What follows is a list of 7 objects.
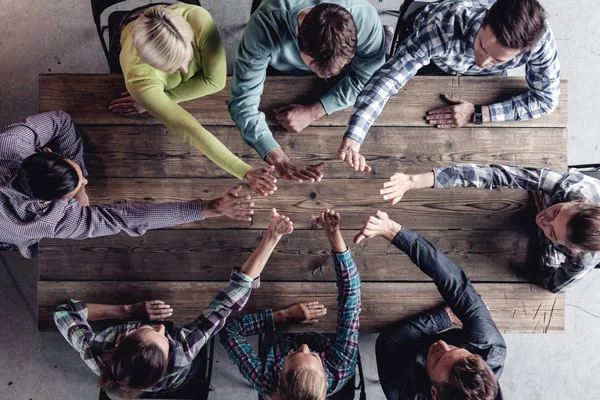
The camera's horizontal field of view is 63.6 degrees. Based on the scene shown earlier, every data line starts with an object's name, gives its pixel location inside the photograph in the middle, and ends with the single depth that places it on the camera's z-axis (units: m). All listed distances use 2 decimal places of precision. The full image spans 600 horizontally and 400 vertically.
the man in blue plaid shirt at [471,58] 1.82
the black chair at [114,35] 2.52
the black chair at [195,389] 2.46
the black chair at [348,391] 2.47
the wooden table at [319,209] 2.39
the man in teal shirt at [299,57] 1.73
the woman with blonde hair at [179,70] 1.84
